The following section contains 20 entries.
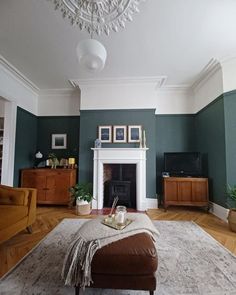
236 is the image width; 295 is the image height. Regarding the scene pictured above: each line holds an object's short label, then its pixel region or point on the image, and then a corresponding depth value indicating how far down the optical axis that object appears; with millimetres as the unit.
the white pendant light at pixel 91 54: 1813
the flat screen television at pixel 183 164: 4211
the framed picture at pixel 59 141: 5133
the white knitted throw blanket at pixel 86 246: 1356
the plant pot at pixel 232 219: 2854
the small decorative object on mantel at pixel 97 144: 4410
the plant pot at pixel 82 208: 3822
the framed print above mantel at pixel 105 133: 4547
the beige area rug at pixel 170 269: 1537
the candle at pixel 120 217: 1784
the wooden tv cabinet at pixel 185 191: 3975
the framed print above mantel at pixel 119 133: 4512
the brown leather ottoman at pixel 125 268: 1350
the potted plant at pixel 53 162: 4684
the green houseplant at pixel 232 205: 2869
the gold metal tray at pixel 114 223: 1640
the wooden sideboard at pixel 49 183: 4340
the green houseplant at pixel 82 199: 3830
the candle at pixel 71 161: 4584
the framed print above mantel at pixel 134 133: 4484
